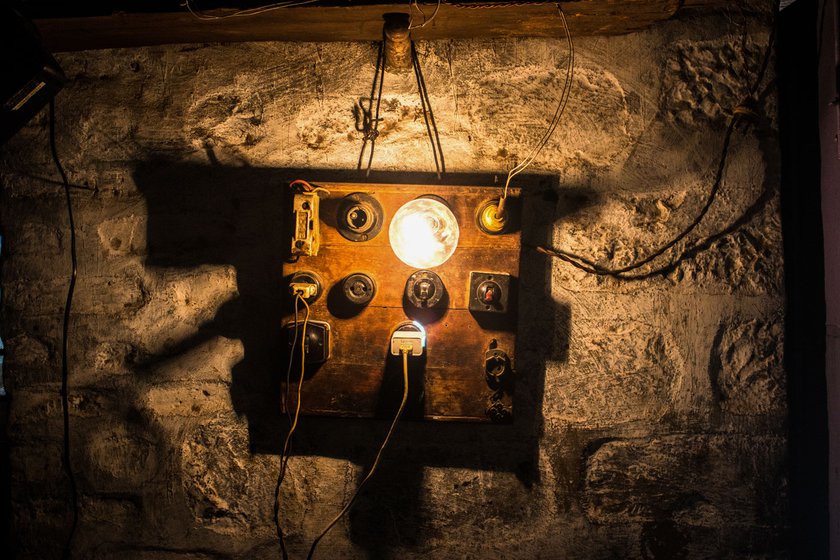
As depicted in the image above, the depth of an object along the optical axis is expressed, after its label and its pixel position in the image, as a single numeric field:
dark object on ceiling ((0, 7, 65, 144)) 0.56
